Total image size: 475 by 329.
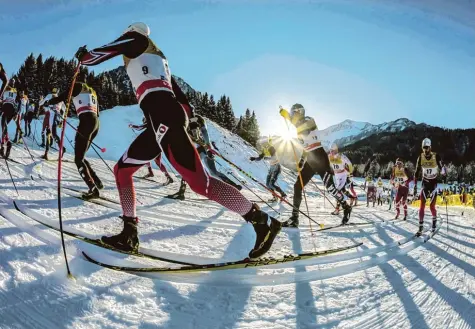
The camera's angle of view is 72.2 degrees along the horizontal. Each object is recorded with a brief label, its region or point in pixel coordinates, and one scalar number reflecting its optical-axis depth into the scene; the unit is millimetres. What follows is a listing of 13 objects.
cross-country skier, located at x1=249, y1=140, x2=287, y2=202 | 11164
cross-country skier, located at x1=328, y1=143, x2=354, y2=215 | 11602
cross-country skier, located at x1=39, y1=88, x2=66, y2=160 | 10689
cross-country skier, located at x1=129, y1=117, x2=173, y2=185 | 9340
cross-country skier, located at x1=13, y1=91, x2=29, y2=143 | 10219
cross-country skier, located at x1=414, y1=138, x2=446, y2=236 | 7691
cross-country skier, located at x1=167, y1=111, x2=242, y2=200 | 7621
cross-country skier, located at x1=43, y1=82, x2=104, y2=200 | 5750
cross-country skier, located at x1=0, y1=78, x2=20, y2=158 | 9694
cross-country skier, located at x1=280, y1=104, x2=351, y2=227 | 6888
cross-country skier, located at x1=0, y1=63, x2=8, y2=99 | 6870
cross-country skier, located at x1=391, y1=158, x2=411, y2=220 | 10875
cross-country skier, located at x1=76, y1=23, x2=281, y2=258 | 2727
